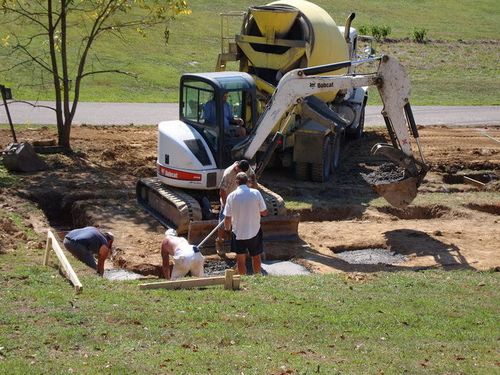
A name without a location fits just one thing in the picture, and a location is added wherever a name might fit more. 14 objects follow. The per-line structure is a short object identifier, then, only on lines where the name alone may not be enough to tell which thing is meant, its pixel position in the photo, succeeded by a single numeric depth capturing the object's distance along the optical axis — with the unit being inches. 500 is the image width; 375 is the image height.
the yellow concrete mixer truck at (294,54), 871.7
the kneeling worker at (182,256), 546.3
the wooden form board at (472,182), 884.8
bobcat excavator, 694.5
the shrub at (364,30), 2046.0
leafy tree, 925.8
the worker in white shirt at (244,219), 570.3
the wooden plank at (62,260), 478.9
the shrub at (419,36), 2062.0
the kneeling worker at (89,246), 570.6
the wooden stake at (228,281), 496.1
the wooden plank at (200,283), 494.0
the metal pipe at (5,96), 914.1
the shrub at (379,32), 2016.5
